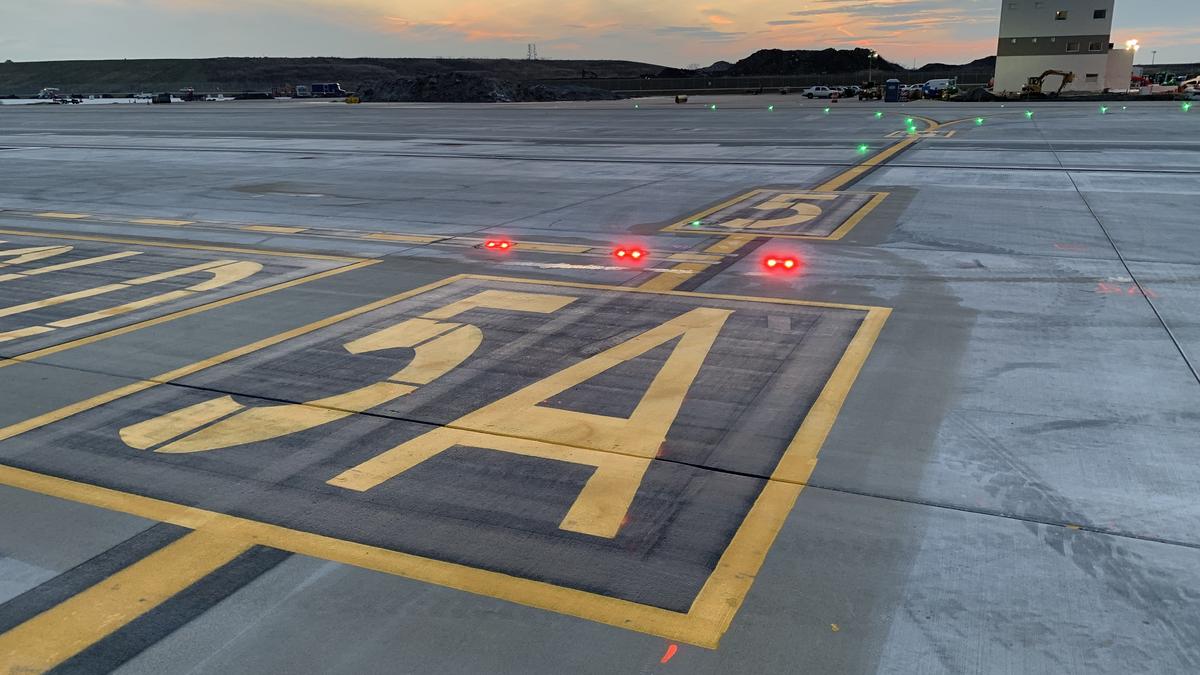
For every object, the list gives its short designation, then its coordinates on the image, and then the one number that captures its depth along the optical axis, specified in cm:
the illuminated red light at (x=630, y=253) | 1242
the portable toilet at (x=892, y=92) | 6681
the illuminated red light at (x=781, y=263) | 1158
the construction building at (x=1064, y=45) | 7556
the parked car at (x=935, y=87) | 7462
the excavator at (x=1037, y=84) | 6602
